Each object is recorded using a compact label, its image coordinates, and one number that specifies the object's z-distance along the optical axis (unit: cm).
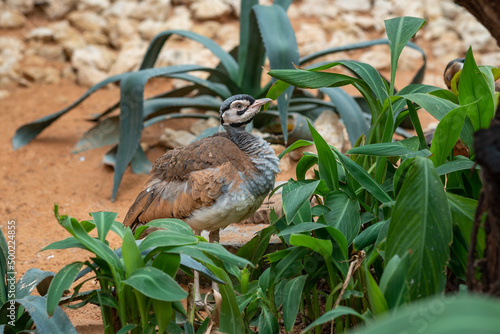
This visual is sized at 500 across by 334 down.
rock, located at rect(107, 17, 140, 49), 1515
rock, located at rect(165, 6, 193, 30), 1491
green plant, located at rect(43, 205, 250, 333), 397
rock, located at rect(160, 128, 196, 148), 1009
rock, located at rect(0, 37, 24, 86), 1405
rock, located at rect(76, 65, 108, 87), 1404
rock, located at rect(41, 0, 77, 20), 1569
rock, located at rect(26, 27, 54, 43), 1506
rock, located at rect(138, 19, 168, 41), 1505
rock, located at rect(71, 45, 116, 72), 1435
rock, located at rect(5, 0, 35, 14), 1560
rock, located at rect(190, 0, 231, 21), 1523
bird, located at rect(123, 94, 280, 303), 605
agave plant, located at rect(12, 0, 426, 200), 869
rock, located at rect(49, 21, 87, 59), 1482
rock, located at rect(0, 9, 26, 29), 1523
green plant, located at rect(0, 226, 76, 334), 418
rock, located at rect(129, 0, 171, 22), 1542
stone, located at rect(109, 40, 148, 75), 1409
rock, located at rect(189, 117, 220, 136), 1057
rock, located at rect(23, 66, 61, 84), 1413
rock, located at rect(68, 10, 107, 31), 1543
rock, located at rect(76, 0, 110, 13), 1579
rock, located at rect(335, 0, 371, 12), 1596
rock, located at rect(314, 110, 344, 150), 971
